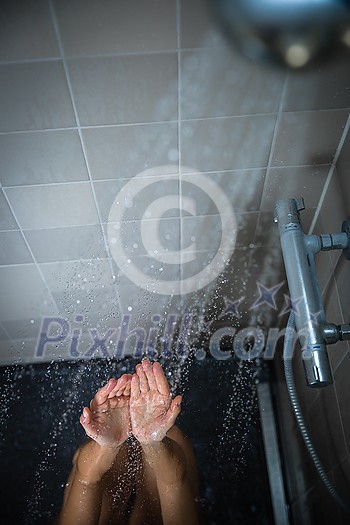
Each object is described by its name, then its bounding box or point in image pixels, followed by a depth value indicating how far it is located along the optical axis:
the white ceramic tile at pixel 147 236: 1.43
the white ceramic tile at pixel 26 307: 1.77
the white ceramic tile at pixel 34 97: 0.96
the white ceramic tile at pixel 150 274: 1.61
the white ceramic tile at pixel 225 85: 0.96
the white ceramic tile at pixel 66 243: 1.43
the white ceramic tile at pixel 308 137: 1.10
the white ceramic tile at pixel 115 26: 0.85
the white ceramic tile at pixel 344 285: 1.13
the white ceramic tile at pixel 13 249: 1.43
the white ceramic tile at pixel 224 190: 1.28
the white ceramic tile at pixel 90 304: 1.76
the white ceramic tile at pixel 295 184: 1.26
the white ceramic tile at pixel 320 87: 0.97
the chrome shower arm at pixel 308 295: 0.74
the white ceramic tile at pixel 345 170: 1.12
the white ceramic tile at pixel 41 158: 1.11
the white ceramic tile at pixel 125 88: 0.96
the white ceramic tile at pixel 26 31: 0.84
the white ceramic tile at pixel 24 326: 1.90
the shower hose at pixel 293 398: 0.96
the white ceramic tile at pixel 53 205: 1.27
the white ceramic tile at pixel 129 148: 1.11
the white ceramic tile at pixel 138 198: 1.28
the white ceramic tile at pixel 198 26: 0.85
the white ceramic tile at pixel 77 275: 1.60
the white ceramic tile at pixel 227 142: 1.11
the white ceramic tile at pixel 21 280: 1.60
